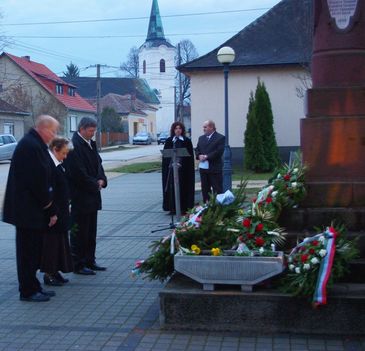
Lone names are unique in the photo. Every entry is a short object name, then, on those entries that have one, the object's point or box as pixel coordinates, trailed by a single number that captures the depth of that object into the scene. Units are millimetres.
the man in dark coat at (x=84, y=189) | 7262
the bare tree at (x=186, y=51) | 82150
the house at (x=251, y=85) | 24953
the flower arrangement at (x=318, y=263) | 4957
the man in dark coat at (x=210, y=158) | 11781
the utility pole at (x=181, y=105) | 54275
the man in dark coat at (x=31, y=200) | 6020
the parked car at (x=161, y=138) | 71525
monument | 6207
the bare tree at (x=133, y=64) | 100000
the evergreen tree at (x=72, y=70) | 114650
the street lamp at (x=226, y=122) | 15511
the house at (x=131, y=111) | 81250
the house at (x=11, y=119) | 47531
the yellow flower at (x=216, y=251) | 5418
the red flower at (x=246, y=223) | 5828
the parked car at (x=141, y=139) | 70562
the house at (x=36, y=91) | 54094
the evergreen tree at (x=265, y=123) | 23328
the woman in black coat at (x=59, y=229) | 6512
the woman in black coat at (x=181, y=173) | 11961
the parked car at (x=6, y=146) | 36147
